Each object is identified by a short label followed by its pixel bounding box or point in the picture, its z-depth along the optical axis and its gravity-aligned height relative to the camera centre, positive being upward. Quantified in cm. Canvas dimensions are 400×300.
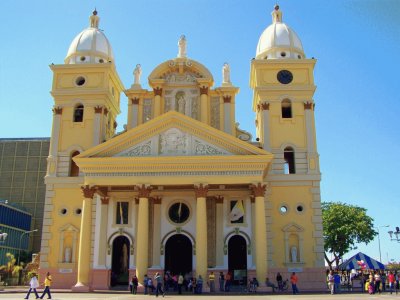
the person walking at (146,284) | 3043 -34
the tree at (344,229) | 5809 +588
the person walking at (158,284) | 2810 -31
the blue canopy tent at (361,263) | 3341 +108
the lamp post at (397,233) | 3116 +293
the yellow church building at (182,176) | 3369 +732
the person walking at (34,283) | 2493 -25
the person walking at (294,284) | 3034 -33
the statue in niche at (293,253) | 3572 +187
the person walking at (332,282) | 2966 -20
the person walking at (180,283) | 3079 -28
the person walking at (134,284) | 3075 -34
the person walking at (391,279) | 3169 -3
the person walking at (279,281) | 3312 -16
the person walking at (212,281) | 3178 -16
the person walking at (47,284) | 2516 -28
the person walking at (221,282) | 3306 -23
